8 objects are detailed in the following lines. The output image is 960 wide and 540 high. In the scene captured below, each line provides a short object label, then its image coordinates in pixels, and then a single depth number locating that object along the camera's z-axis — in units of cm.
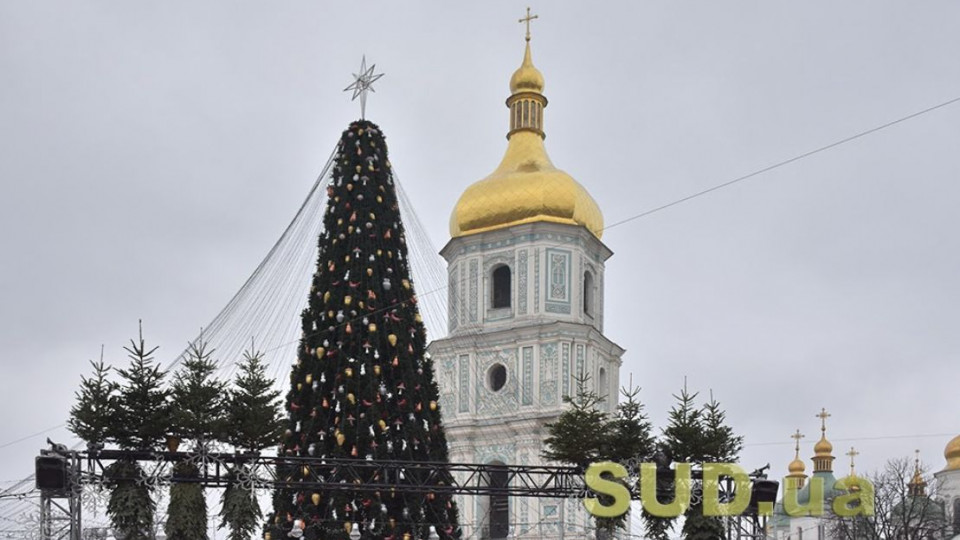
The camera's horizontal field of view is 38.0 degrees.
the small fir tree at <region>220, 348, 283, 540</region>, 2311
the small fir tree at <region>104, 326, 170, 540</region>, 2138
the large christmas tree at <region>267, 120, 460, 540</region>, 2406
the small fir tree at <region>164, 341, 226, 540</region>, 2223
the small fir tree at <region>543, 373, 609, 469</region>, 2834
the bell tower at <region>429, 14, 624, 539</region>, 4422
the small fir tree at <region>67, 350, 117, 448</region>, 2186
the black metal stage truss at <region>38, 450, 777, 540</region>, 2084
